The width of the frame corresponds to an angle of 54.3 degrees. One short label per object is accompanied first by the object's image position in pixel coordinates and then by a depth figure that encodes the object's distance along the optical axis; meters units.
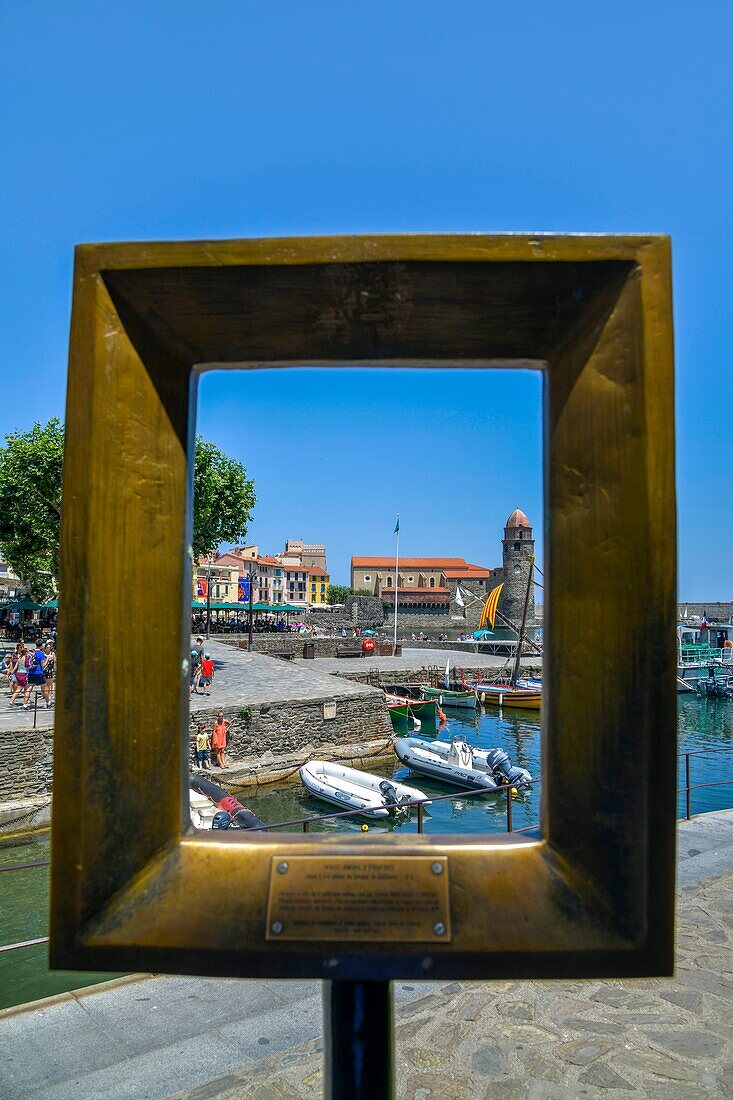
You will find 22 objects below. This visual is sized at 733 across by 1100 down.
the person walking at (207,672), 20.28
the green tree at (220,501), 25.36
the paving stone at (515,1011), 3.99
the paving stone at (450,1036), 3.69
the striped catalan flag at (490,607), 37.25
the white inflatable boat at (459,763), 16.66
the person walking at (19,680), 16.98
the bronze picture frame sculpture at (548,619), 1.42
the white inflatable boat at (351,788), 13.98
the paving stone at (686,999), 4.07
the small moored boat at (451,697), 29.58
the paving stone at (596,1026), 3.83
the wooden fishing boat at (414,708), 26.59
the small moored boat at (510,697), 29.50
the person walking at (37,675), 16.66
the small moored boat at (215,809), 10.04
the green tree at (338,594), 98.29
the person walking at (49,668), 17.77
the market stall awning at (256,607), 40.71
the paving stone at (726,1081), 3.29
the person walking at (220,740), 16.38
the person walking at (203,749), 16.03
